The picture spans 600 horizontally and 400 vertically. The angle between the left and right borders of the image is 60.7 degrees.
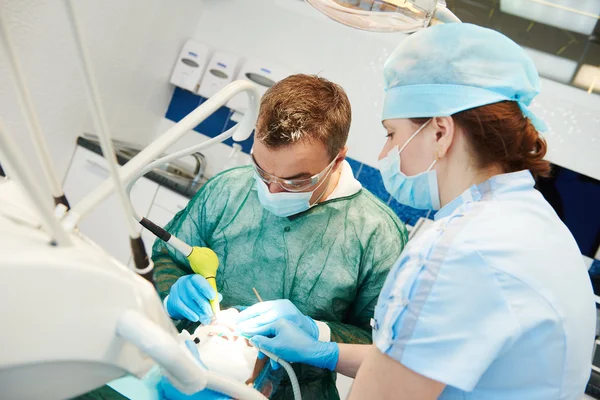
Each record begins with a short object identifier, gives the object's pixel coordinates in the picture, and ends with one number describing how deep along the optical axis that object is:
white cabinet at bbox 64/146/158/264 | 3.26
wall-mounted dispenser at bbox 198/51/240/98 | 3.58
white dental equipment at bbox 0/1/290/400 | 0.45
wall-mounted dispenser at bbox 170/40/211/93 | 3.71
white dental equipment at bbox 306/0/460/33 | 1.32
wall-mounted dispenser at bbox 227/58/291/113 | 3.47
